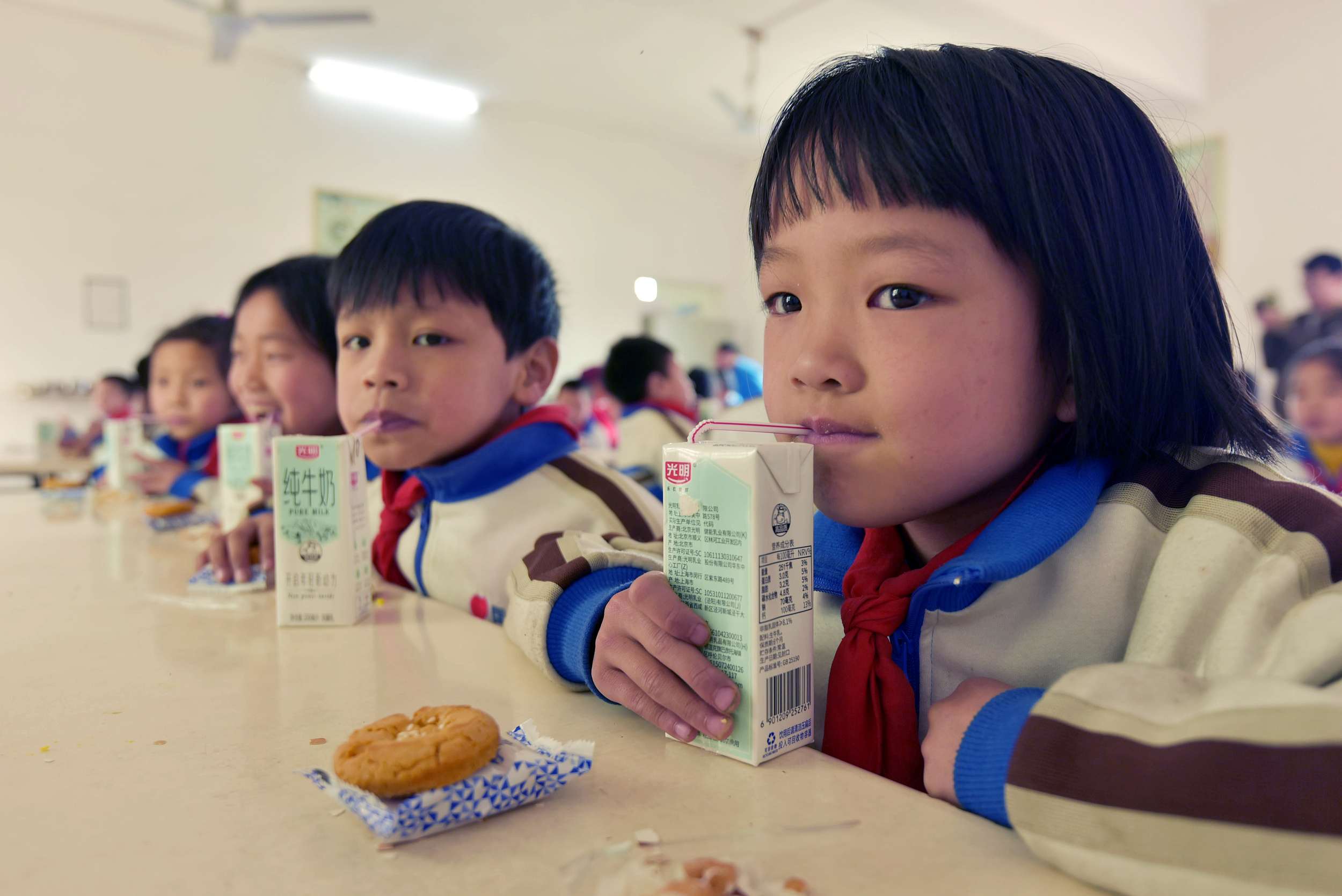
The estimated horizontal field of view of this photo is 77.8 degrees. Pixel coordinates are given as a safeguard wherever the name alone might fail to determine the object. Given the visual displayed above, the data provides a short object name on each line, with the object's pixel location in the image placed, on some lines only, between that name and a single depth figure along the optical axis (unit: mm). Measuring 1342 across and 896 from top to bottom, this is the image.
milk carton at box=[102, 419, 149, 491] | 2281
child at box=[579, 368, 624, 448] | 5656
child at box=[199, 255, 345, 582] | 1676
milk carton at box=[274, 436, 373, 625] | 897
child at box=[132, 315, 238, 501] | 2297
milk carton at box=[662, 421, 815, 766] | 485
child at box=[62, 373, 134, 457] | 4434
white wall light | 7906
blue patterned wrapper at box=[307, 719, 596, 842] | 416
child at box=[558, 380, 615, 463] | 5637
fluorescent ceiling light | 6047
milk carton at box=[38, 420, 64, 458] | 4230
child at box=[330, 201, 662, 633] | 1188
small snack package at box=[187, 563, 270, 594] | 1074
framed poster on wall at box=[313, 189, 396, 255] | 6133
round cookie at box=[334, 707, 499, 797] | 433
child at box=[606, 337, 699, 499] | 3695
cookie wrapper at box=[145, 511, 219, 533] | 1690
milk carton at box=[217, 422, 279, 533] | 1396
